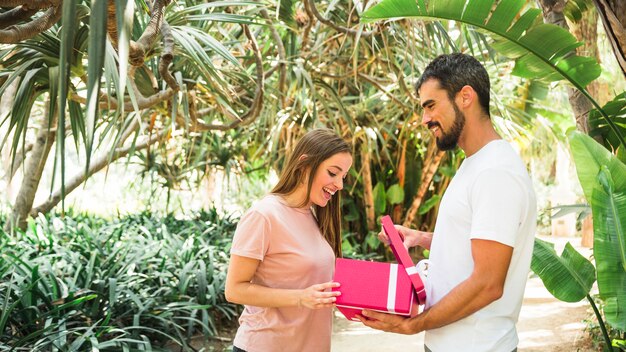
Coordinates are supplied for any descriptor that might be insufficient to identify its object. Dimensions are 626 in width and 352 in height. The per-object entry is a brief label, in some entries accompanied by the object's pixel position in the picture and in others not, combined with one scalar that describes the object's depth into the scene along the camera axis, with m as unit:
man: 1.58
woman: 1.87
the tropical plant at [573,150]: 2.76
